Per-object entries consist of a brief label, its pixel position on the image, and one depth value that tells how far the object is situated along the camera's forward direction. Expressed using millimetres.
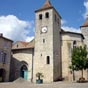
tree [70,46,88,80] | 14764
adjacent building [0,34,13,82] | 17525
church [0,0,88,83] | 17525
